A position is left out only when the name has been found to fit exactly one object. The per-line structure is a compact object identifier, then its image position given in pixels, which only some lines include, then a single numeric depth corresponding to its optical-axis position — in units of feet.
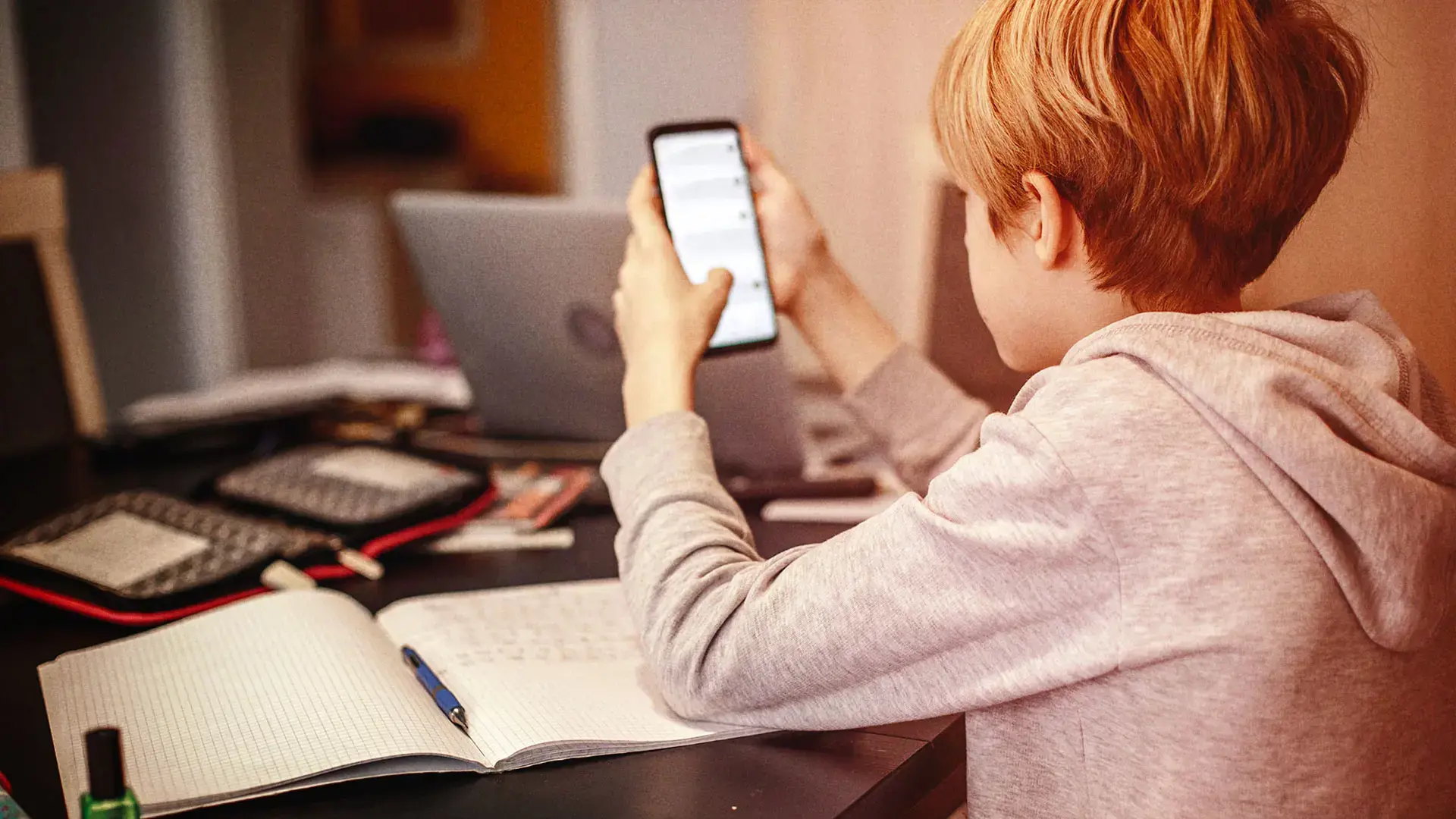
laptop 3.76
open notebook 2.09
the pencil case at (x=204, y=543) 2.87
